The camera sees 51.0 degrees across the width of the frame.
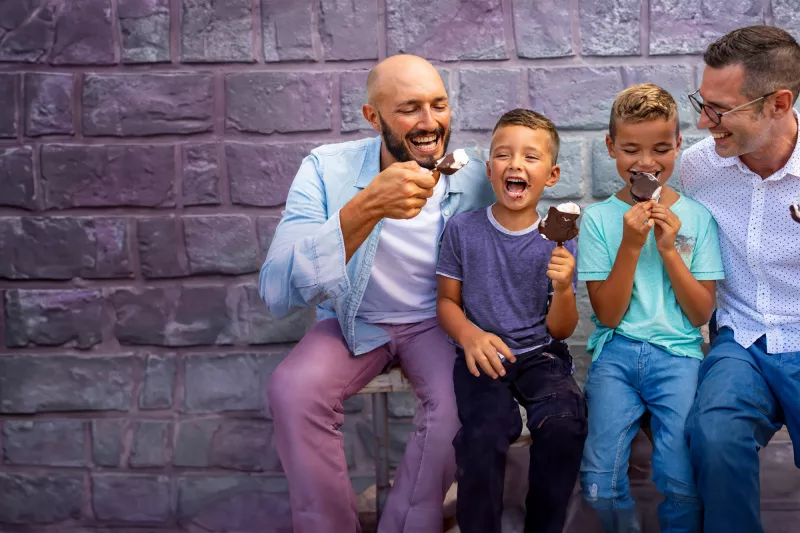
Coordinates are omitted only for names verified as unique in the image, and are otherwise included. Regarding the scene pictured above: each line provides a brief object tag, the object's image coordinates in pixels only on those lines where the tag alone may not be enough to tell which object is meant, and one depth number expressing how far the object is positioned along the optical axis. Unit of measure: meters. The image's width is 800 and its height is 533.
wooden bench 2.88
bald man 2.62
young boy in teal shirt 2.52
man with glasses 2.57
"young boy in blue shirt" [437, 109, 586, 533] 2.46
